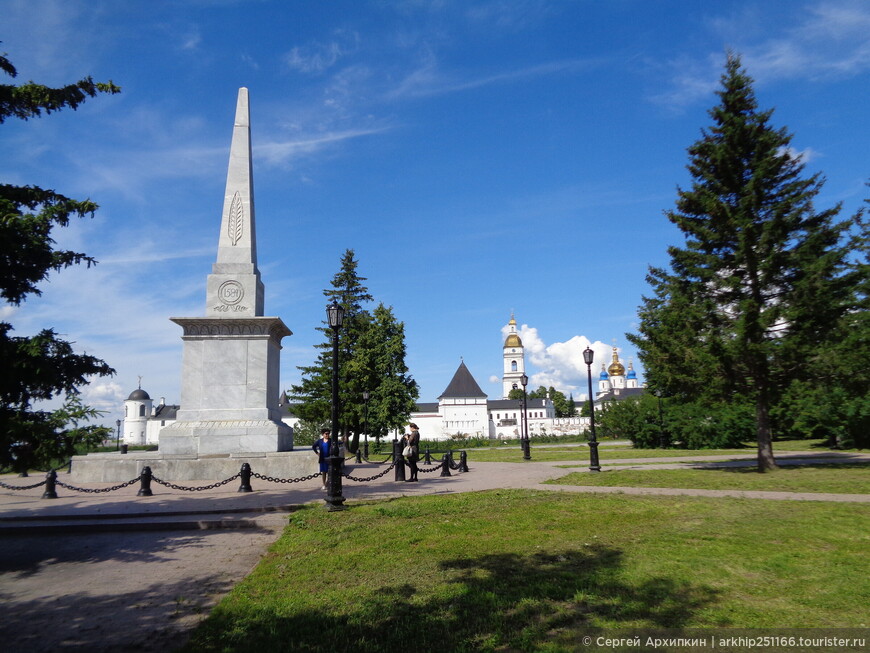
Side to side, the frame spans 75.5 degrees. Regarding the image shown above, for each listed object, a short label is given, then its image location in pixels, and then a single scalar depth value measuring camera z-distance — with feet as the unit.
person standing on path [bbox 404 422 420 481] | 58.78
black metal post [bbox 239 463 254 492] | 45.83
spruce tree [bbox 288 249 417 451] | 133.49
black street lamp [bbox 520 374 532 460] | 95.40
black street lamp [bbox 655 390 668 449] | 117.51
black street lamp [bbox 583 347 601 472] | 61.11
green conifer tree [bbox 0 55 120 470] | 23.90
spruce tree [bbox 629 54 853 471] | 54.29
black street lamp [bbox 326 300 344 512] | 37.63
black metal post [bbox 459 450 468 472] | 72.90
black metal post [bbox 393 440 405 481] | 58.54
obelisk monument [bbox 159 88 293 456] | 54.95
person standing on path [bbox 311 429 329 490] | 48.78
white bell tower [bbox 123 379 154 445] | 336.29
